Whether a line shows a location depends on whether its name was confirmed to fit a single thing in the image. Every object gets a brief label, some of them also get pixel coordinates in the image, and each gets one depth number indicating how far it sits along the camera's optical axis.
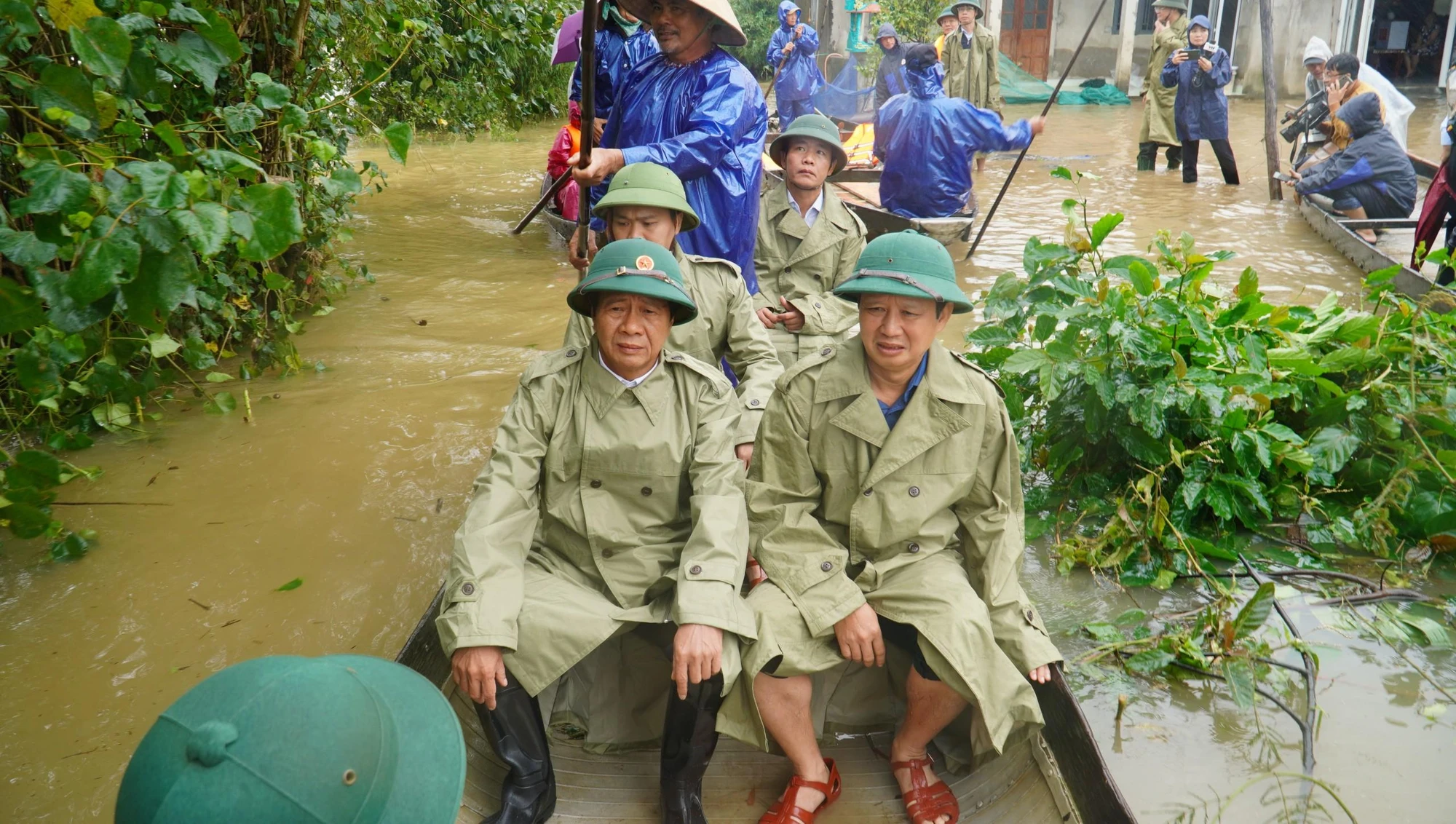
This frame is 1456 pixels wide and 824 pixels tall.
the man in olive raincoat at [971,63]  13.19
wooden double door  20.84
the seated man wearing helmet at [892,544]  2.47
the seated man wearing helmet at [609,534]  2.38
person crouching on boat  8.36
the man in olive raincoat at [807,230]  4.84
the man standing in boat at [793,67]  13.97
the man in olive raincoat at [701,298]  3.33
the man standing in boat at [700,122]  3.71
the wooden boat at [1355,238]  6.44
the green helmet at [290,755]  1.14
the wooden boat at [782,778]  2.35
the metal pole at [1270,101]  9.66
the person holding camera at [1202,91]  10.75
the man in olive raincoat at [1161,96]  11.33
